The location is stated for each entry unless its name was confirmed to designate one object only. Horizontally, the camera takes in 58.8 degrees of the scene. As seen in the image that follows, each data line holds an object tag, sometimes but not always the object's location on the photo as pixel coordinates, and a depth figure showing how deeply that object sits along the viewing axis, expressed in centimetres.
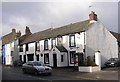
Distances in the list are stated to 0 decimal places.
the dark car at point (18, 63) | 2222
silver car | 1192
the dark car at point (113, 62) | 1642
